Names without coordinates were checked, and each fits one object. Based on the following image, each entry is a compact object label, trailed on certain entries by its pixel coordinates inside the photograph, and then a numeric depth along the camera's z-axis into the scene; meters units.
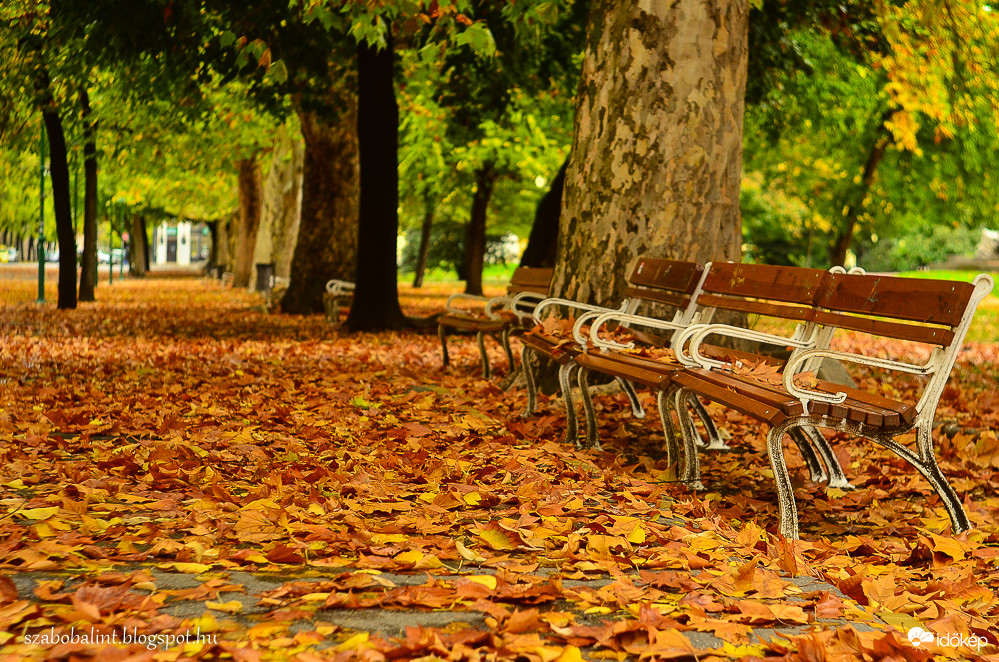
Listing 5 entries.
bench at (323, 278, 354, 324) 15.31
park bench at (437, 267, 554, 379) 8.39
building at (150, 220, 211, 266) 119.62
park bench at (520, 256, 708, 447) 6.07
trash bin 26.23
